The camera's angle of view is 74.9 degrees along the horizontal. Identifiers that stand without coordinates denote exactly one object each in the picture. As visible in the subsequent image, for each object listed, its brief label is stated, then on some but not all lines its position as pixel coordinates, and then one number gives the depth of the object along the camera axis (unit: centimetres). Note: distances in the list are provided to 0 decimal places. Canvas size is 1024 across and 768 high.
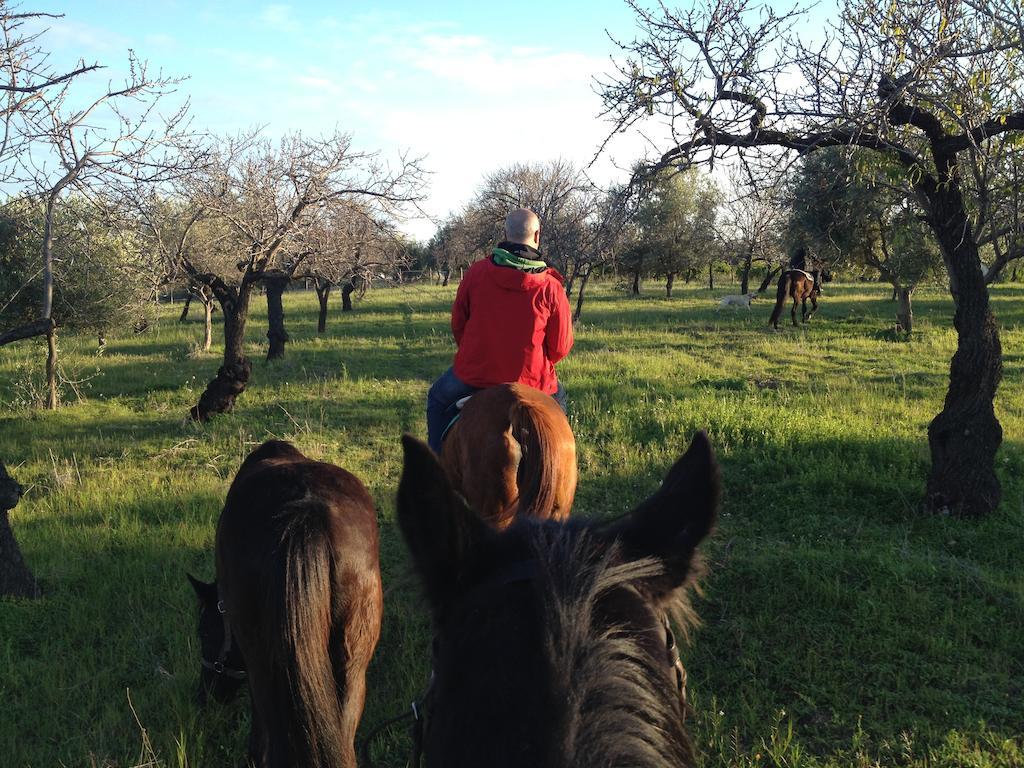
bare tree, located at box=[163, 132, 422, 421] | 1092
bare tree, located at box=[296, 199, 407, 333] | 1219
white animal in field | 3030
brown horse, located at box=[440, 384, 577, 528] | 361
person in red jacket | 443
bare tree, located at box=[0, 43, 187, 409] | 538
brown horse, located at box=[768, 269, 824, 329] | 2166
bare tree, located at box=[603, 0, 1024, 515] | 499
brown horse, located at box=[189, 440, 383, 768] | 280
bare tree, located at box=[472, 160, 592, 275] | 2653
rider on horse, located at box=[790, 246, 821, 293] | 2385
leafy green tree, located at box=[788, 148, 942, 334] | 1889
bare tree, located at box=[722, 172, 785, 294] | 2992
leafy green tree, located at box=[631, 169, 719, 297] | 3972
